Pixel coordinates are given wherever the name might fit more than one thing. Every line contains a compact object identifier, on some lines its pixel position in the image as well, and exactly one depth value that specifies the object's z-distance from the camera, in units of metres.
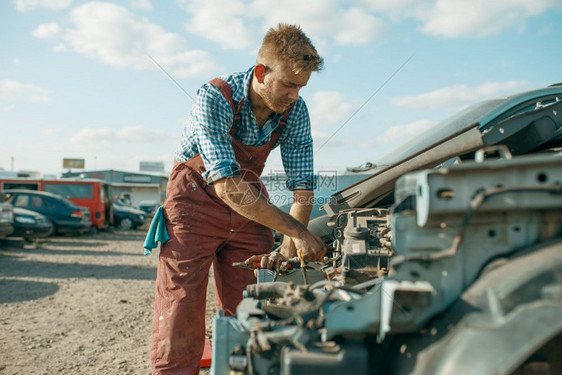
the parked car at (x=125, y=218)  18.56
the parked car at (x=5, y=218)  8.73
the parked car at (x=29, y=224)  10.77
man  2.26
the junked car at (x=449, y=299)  1.05
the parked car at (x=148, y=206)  26.98
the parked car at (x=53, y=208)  12.16
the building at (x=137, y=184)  40.03
